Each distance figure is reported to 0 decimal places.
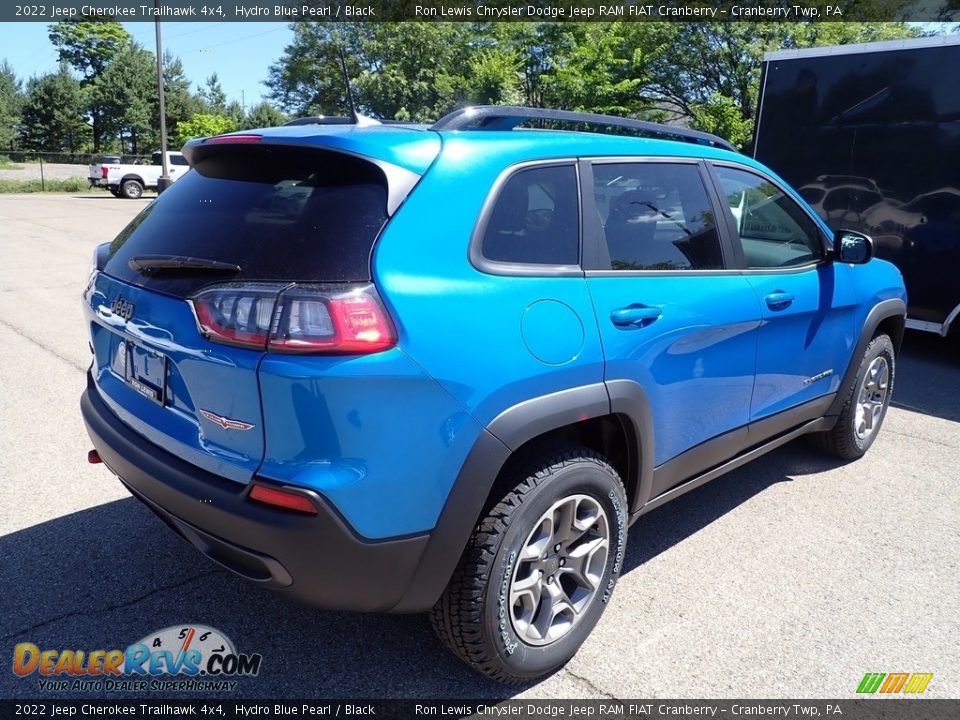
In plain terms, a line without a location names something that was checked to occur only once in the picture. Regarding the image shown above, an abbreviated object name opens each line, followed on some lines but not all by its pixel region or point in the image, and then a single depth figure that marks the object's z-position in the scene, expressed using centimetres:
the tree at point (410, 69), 3962
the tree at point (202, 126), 4412
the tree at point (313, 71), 4338
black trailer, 650
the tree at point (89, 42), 5981
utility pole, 2635
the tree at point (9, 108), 5288
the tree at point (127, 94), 5381
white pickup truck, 2970
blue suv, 194
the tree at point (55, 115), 5381
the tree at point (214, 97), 6200
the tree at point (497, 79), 2936
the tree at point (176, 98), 5403
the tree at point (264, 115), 5056
